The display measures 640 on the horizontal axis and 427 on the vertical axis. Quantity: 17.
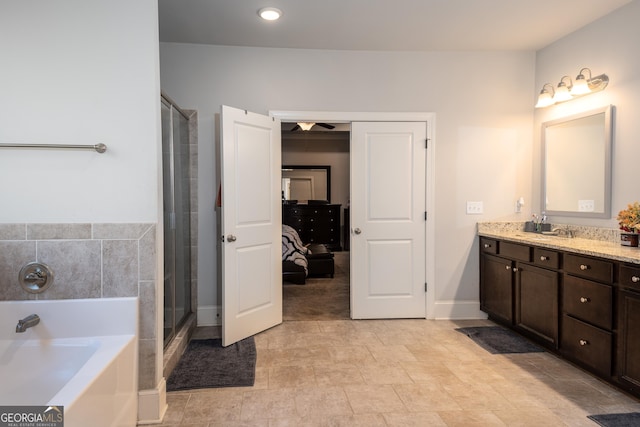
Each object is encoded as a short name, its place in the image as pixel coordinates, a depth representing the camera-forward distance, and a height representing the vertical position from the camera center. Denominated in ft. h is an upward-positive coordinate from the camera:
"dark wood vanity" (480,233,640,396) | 7.24 -2.28
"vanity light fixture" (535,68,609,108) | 10.04 +3.22
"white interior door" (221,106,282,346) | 10.18 -0.59
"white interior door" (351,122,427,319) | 12.28 -0.52
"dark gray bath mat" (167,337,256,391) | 8.13 -3.85
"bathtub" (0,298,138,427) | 5.82 -2.40
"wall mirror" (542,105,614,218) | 9.94 +1.12
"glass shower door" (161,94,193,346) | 9.02 -0.33
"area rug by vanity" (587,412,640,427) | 6.56 -3.86
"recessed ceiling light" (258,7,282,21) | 9.50 +4.90
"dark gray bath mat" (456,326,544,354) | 9.97 -3.86
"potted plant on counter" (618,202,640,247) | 8.51 -0.49
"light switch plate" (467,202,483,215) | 12.58 -0.13
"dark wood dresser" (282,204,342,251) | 27.22 -1.29
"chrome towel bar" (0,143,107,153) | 6.43 +1.00
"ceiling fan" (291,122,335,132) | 18.22 +4.22
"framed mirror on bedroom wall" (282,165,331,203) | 27.73 +1.54
